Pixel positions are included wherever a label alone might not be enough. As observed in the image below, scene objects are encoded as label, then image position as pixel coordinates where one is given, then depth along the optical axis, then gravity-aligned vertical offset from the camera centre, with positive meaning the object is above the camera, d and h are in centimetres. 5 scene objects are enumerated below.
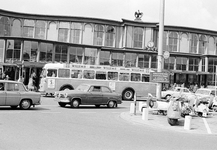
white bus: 2450 +14
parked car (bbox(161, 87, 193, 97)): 3048 -100
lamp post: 1645 +192
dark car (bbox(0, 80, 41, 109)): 1454 -93
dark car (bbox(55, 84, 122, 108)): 1744 -105
